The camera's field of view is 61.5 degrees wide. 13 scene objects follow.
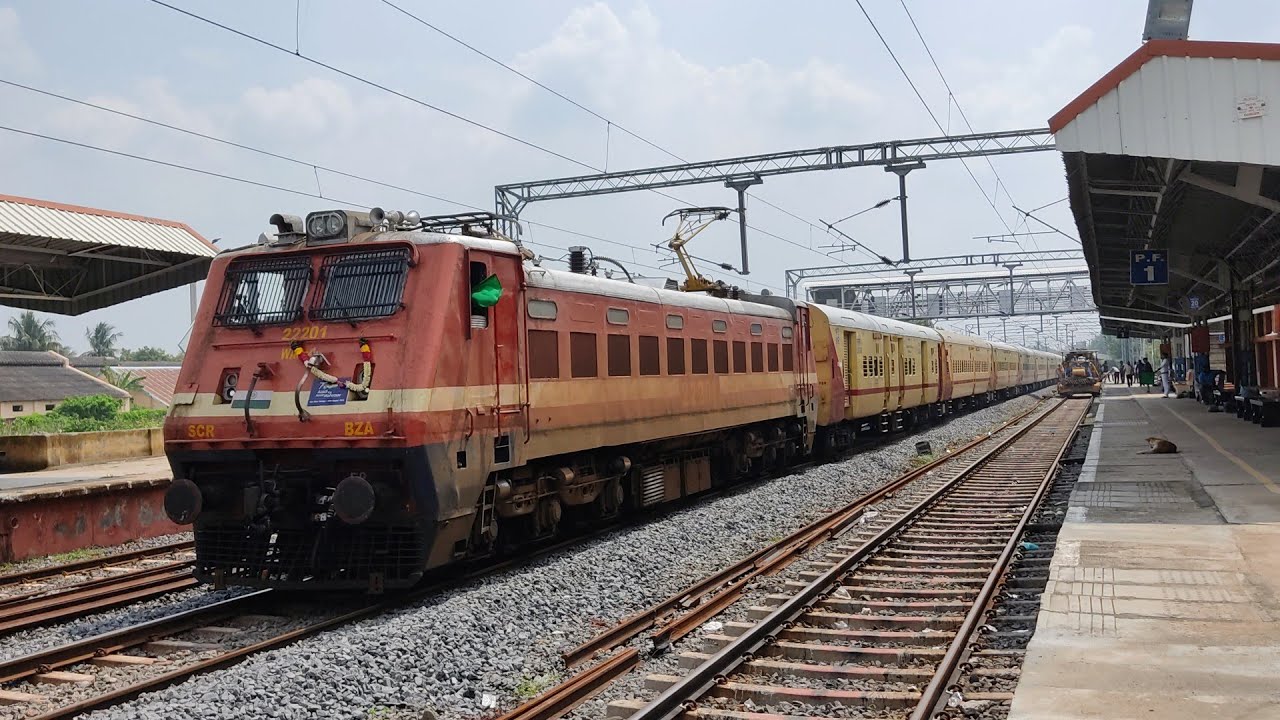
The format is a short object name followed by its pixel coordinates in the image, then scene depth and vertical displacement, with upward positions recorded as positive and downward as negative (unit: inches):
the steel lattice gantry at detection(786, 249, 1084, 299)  2010.3 +225.3
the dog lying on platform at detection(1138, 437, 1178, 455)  782.5 -54.3
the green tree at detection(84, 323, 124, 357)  4340.6 +276.9
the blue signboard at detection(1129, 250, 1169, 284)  936.9 +94.2
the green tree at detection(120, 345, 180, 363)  4662.9 +234.2
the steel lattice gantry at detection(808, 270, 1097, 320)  2402.8 +198.6
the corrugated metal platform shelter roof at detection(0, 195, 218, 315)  644.7 +102.7
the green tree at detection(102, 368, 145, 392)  2522.1 +62.8
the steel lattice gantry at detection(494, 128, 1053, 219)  974.4 +208.6
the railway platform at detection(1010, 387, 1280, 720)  233.9 -68.3
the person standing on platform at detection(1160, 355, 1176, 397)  1872.5 -8.1
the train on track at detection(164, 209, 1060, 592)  355.6 -1.5
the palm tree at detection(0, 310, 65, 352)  3754.9 +259.5
